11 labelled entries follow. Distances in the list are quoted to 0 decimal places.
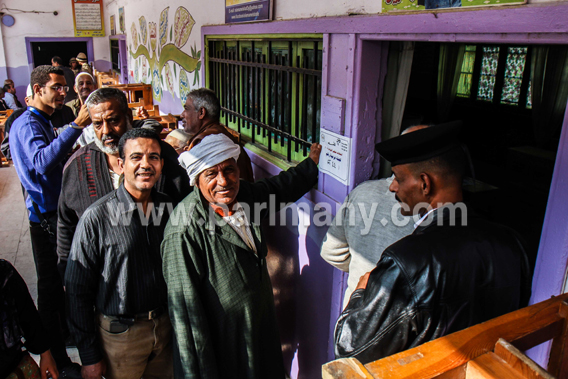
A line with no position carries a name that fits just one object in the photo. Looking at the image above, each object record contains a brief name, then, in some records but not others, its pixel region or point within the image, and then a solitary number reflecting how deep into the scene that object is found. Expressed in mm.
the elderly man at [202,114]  3207
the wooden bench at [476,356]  810
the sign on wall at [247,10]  2984
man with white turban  2004
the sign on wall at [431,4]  1521
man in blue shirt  2861
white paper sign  2416
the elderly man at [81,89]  5359
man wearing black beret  1363
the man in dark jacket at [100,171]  2422
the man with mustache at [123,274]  2064
